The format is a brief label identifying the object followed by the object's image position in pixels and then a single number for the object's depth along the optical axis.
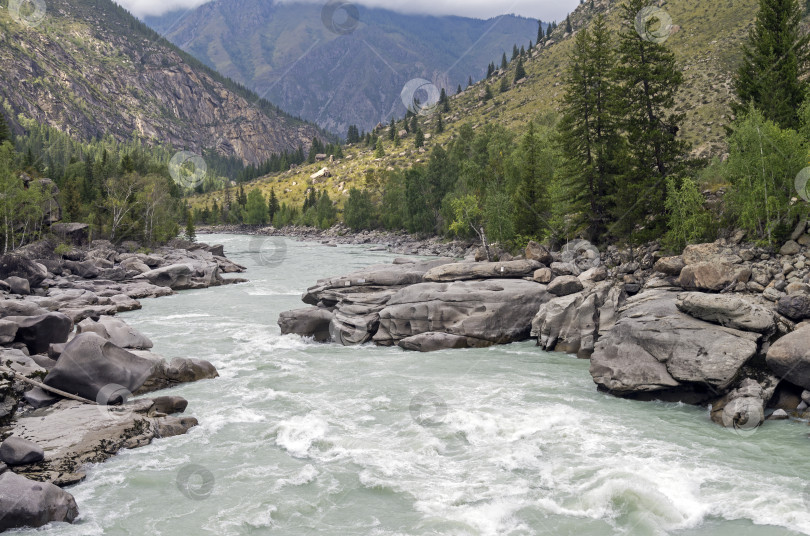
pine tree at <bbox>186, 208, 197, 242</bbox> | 100.38
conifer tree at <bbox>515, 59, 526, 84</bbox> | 186.62
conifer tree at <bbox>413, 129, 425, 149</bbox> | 165.88
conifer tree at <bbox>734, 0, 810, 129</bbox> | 36.78
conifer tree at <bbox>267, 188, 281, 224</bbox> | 190.50
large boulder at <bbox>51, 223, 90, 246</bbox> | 62.06
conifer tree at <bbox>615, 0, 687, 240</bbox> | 36.16
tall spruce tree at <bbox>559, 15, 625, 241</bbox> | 40.97
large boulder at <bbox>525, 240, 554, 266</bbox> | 37.16
